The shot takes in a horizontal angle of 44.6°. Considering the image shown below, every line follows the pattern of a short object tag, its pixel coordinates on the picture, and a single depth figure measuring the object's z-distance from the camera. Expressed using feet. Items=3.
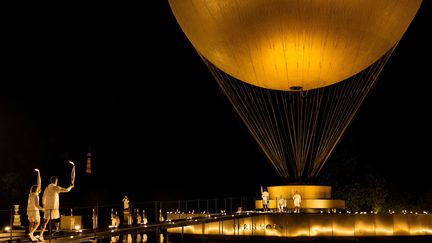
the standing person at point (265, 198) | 70.79
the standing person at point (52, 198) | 37.76
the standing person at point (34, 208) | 36.65
